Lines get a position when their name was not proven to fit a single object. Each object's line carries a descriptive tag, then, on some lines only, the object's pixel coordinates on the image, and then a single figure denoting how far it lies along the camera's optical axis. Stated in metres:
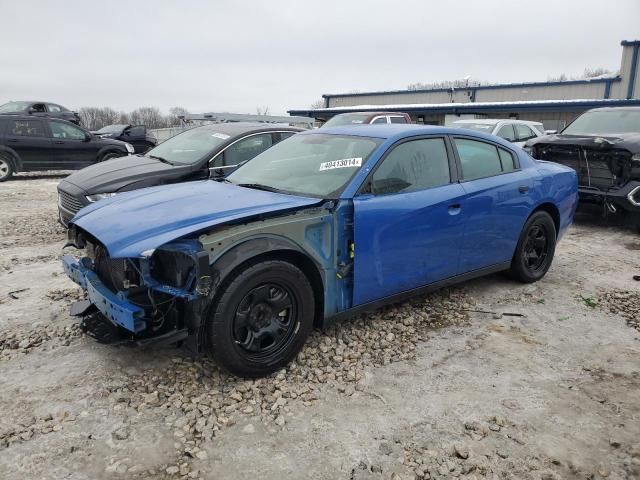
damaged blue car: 2.86
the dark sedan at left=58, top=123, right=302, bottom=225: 5.84
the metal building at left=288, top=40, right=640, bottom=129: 24.86
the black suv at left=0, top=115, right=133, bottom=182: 11.31
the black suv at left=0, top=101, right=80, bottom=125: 17.69
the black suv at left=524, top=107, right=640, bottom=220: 6.98
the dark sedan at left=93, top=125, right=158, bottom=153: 16.00
